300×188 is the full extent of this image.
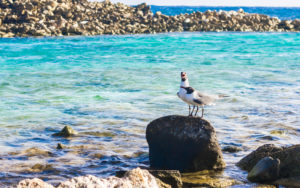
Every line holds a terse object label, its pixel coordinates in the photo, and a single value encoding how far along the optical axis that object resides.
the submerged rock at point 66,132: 14.95
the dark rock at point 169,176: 9.59
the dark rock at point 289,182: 10.15
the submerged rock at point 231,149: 13.07
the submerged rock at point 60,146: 13.47
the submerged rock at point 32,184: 6.83
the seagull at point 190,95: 11.26
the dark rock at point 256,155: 11.38
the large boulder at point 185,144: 11.19
